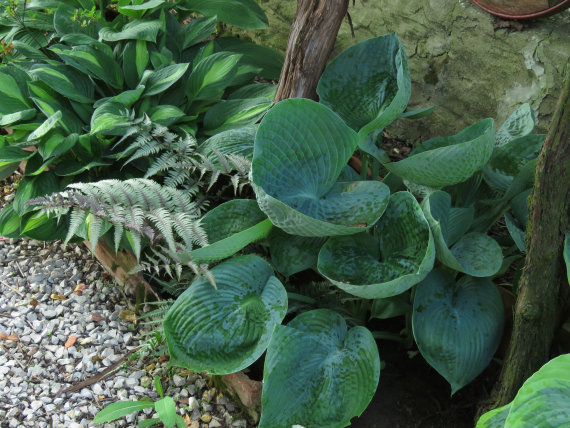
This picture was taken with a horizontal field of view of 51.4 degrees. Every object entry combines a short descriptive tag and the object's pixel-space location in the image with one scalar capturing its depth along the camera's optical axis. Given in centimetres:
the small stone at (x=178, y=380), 163
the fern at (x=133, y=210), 134
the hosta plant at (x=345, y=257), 123
